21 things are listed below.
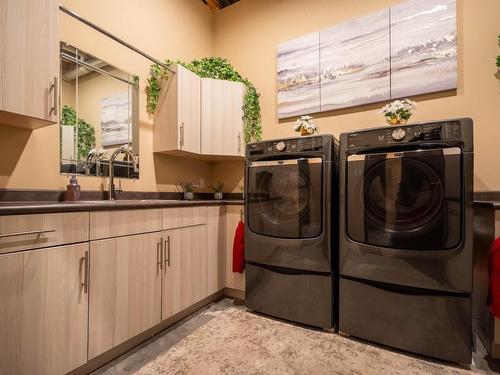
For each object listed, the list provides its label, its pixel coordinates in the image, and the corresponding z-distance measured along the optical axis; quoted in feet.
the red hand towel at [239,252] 7.41
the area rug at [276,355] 4.69
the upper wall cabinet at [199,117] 7.66
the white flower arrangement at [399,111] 6.22
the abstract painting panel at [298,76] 8.52
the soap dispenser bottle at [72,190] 5.65
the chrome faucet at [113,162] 6.49
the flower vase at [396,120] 6.31
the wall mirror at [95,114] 5.95
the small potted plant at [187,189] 8.66
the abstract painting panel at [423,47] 6.66
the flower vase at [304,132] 7.50
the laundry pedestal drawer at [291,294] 5.95
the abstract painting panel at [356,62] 7.48
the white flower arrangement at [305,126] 7.50
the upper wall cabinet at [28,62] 4.07
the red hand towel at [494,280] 4.46
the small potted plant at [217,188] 9.56
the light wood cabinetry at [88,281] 3.50
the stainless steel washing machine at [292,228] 5.95
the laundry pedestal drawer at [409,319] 4.72
